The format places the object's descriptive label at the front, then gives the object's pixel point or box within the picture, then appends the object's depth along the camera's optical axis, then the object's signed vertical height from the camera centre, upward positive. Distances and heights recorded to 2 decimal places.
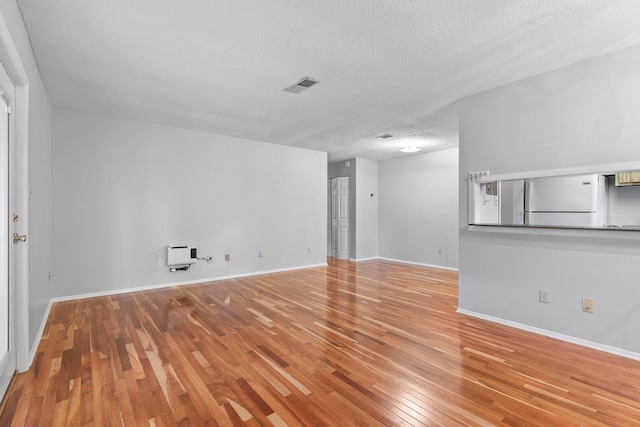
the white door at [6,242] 1.90 -0.18
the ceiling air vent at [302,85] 3.16 +1.35
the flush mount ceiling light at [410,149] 6.07 +1.27
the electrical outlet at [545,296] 2.89 -0.78
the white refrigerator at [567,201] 2.64 +0.11
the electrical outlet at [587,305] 2.66 -0.79
